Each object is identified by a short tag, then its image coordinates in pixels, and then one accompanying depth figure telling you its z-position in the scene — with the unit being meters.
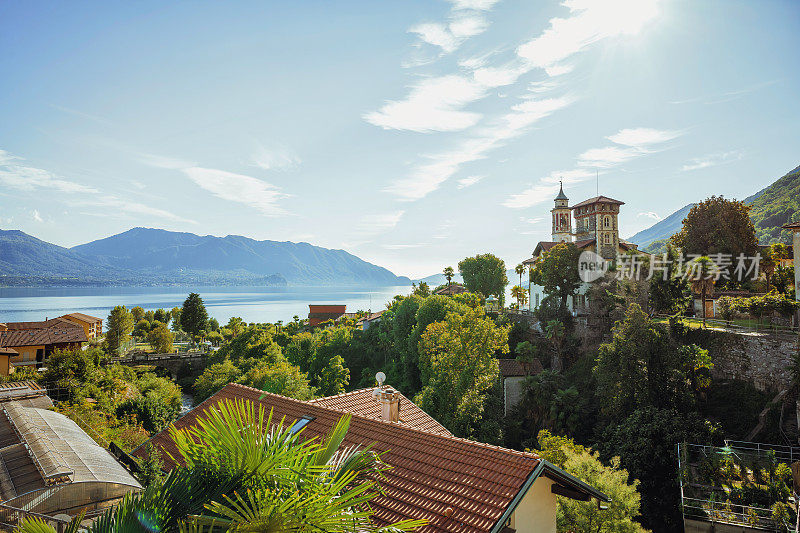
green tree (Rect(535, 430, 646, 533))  12.35
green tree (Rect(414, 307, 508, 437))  25.81
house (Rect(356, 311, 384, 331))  49.65
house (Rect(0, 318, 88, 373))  35.97
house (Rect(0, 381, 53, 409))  16.14
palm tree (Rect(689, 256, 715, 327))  29.38
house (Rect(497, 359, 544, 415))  32.31
